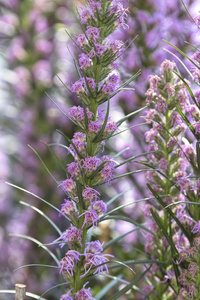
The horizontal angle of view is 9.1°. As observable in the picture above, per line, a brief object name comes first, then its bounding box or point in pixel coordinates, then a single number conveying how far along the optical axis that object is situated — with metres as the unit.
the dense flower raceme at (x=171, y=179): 1.27
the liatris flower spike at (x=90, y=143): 1.21
